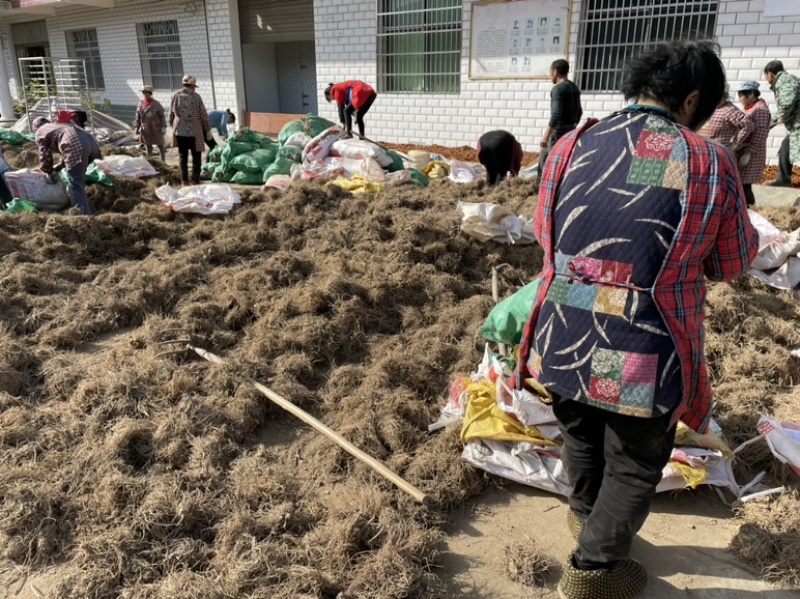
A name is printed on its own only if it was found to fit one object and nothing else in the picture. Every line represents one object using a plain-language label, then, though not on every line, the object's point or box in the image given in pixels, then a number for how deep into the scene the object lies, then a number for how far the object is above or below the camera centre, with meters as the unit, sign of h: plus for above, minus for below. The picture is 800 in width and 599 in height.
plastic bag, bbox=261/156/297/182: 7.60 -0.85
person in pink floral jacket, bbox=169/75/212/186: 7.49 -0.28
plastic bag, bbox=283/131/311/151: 8.37 -0.56
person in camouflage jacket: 6.02 -0.03
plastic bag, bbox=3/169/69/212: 6.16 -0.88
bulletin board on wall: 8.50 +0.84
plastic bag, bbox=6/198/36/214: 5.90 -1.01
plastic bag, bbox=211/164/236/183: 8.09 -0.98
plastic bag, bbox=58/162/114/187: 6.78 -0.84
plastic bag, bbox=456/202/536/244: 4.64 -0.94
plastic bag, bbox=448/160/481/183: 7.14 -0.88
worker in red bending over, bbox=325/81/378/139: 8.73 -0.01
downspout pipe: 13.30 +0.65
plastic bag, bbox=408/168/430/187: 6.83 -0.88
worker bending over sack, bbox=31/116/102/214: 5.93 -0.50
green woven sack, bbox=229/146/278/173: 7.90 -0.80
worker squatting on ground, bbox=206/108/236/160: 11.27 -0.41
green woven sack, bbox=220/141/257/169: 8.14 -0.68
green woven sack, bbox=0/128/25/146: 9.59 -0.59
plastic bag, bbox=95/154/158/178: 7.38 -0.81
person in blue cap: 5.27 -0.36
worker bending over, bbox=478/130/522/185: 6.24 -0.56
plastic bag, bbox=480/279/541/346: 2.66 -0.93
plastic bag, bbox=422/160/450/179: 7.76 -0.90
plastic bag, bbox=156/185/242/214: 5.84 -0.95
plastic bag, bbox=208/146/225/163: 8.70 -0.78
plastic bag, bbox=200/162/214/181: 8.49 -0.97
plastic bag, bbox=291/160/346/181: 7.02 -0.83
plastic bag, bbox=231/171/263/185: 7.87 -1.00
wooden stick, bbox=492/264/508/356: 3.78 -1.17
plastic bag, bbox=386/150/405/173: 7.32 -0.77
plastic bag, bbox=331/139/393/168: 7.19 -0.61
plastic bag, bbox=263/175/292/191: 6.81 -0.92
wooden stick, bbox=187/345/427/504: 2.22 -1.35
